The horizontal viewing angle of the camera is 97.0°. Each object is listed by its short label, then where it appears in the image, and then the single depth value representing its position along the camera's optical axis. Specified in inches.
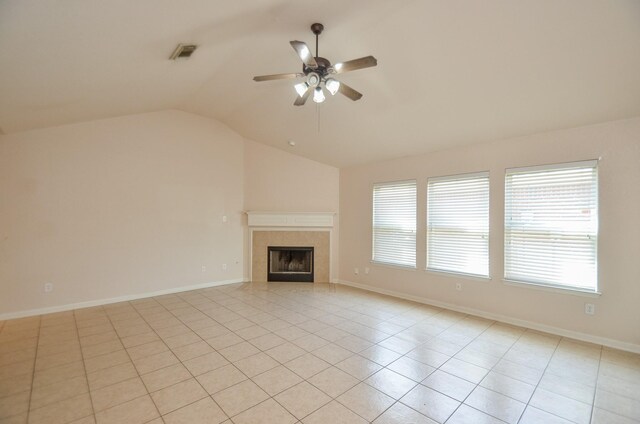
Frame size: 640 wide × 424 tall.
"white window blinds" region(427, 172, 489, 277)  164.9
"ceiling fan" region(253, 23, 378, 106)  91.6
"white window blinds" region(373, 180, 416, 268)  198.2
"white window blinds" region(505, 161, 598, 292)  131.0
